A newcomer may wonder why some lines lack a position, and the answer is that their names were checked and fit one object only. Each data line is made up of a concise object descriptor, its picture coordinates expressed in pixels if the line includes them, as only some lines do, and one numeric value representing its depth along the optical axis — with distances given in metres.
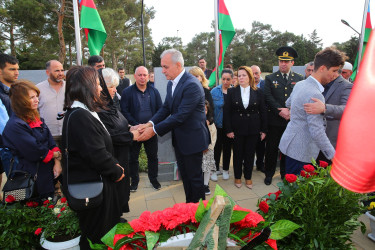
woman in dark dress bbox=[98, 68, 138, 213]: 2.47
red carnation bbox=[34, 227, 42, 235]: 2.09
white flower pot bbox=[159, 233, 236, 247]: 1.07
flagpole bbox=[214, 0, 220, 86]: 5.83
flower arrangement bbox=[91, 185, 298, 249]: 1.14
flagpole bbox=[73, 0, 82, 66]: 4.71
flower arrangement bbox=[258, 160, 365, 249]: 1.66
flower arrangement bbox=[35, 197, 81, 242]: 2.20
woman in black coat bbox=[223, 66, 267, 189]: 3.95
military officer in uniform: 4.05
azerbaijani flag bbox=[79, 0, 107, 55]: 4.73
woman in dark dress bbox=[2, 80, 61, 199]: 2.52
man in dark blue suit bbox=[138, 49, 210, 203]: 2.82
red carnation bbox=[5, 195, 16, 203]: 2.24
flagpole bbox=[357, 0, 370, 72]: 6.39
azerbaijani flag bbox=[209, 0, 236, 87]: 5.81
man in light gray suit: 2.25
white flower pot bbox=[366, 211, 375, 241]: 2.62
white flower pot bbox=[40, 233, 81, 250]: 2.10
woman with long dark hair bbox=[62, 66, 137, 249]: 1.79
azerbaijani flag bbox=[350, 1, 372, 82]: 6.96
